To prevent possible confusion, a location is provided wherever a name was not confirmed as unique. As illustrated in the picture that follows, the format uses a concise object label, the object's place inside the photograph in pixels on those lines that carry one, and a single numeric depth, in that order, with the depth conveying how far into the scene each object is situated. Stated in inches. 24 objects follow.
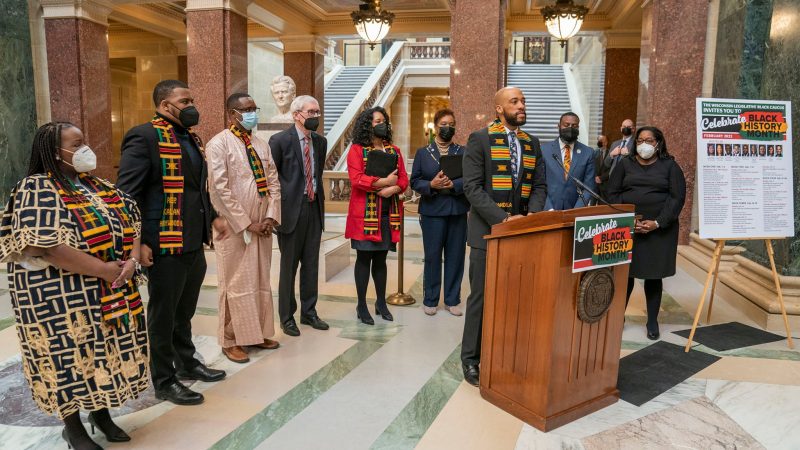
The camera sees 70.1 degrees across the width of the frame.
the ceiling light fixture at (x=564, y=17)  304.7
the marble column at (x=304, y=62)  507.8
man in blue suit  201.5
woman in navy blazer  194.2
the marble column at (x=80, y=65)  362.6
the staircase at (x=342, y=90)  725.9
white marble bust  208.1
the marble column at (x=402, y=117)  813.9
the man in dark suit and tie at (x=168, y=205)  118.3
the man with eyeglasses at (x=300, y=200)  171.0
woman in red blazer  179.3
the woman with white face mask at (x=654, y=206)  174.7
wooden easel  169.2
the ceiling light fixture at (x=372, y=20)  337.7
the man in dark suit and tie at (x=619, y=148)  249.9
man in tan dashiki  146.4
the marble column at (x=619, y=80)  444.1
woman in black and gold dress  95.2
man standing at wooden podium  138.2
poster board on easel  165.5
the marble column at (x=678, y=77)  281.4
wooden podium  110.6
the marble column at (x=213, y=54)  328.2
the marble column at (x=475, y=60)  271.7
